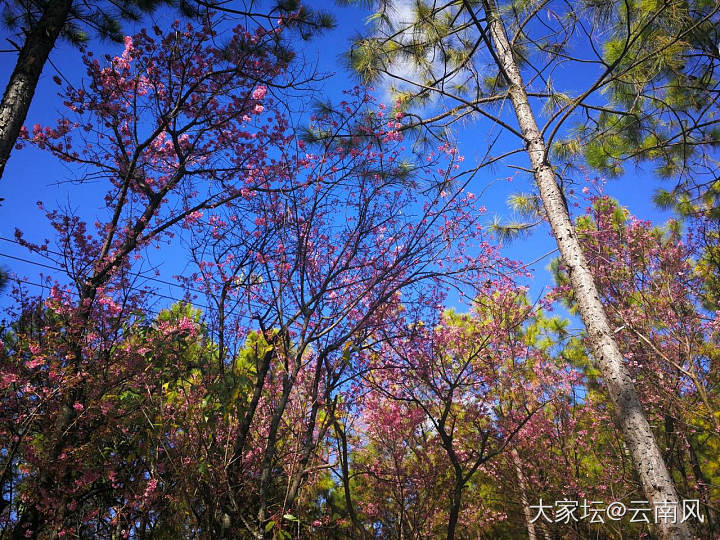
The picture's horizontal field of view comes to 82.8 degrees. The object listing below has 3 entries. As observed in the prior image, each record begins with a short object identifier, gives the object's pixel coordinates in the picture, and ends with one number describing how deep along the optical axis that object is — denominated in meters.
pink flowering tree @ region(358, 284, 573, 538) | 6.05
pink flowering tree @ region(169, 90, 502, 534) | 3.65
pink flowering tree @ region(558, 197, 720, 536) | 6.89
